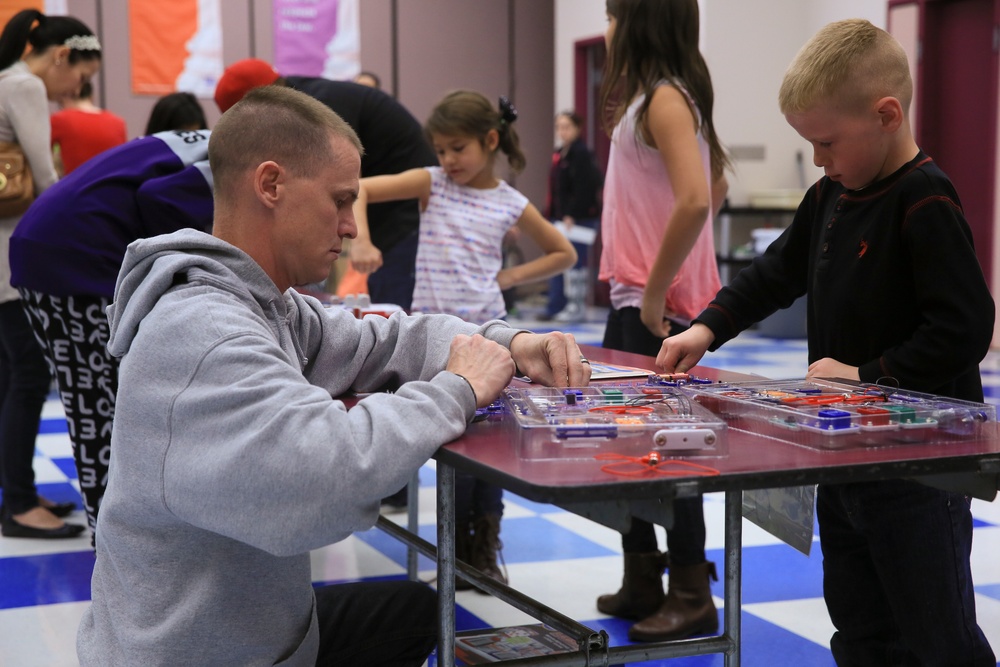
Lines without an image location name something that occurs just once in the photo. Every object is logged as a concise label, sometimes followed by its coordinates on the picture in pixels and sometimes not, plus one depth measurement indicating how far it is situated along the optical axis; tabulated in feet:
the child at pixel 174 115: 11.48
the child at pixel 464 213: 9.48
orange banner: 30.42
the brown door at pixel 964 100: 23.59
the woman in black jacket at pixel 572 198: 29.53
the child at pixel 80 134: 13.51
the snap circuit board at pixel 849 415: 4.02
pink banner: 32.01
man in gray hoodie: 3.54
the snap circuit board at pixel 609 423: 3.74
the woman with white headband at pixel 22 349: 10.64
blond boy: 4.99
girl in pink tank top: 7.71
